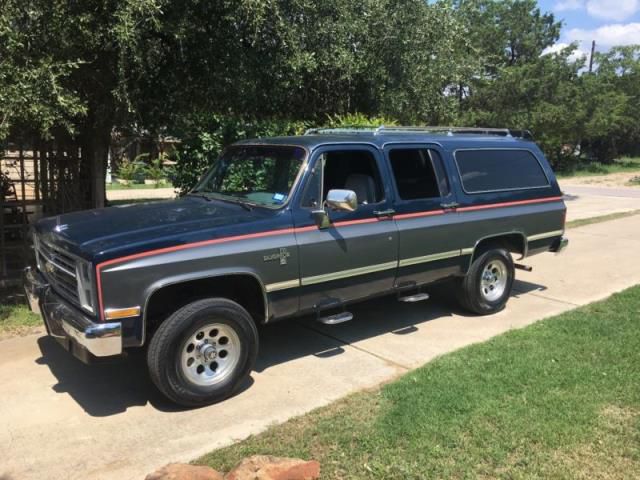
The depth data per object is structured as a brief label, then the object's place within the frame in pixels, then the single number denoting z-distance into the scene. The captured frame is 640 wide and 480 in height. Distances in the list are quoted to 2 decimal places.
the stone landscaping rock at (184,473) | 3.14
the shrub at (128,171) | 23.80
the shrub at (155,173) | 23.83
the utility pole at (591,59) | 36.60
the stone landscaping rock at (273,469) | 3.18
